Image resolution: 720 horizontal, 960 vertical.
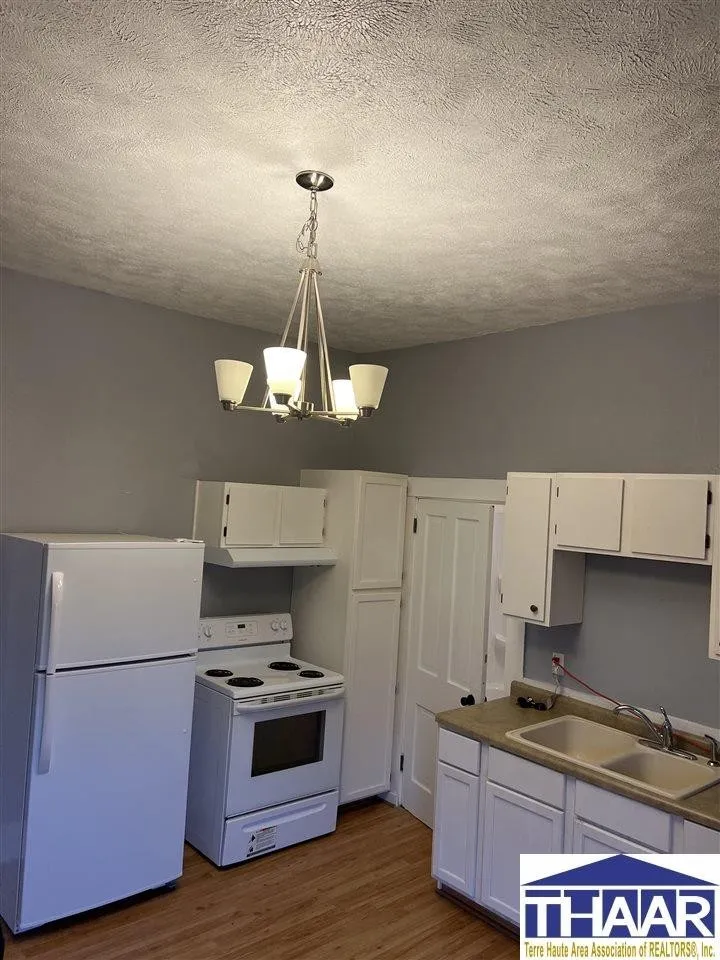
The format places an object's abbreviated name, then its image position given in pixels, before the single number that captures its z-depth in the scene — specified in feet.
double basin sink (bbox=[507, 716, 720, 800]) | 8.77
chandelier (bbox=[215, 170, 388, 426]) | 6.15
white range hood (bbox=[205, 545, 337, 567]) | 12.02
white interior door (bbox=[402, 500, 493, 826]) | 12.32
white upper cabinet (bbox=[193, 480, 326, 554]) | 12.14
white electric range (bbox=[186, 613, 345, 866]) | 10.96
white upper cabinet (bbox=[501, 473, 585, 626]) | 10.39
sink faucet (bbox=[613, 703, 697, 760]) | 9.43
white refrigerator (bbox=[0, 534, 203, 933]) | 8.96
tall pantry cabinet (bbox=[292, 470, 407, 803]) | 12.94
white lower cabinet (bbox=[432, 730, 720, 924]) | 8.12
